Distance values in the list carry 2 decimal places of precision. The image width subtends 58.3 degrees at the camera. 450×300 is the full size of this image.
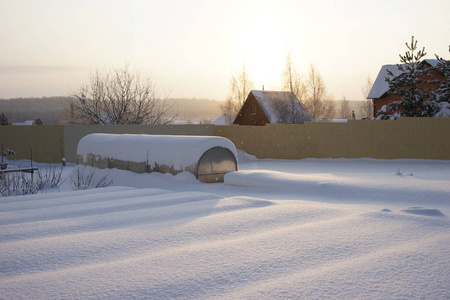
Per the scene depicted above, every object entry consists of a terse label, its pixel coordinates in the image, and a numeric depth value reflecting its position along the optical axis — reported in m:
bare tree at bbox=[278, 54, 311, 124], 35.14
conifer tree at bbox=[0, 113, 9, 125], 34.06
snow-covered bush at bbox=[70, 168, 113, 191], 12.25
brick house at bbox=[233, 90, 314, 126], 35.53
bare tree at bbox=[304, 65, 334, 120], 45.19
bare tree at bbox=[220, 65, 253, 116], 51.31
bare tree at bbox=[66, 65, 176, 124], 24.64
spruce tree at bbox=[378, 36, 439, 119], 20.27
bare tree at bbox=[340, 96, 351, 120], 89.03
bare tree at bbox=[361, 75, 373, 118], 66.38
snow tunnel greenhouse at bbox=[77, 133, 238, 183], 11.82
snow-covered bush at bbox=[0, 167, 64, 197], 9.78
